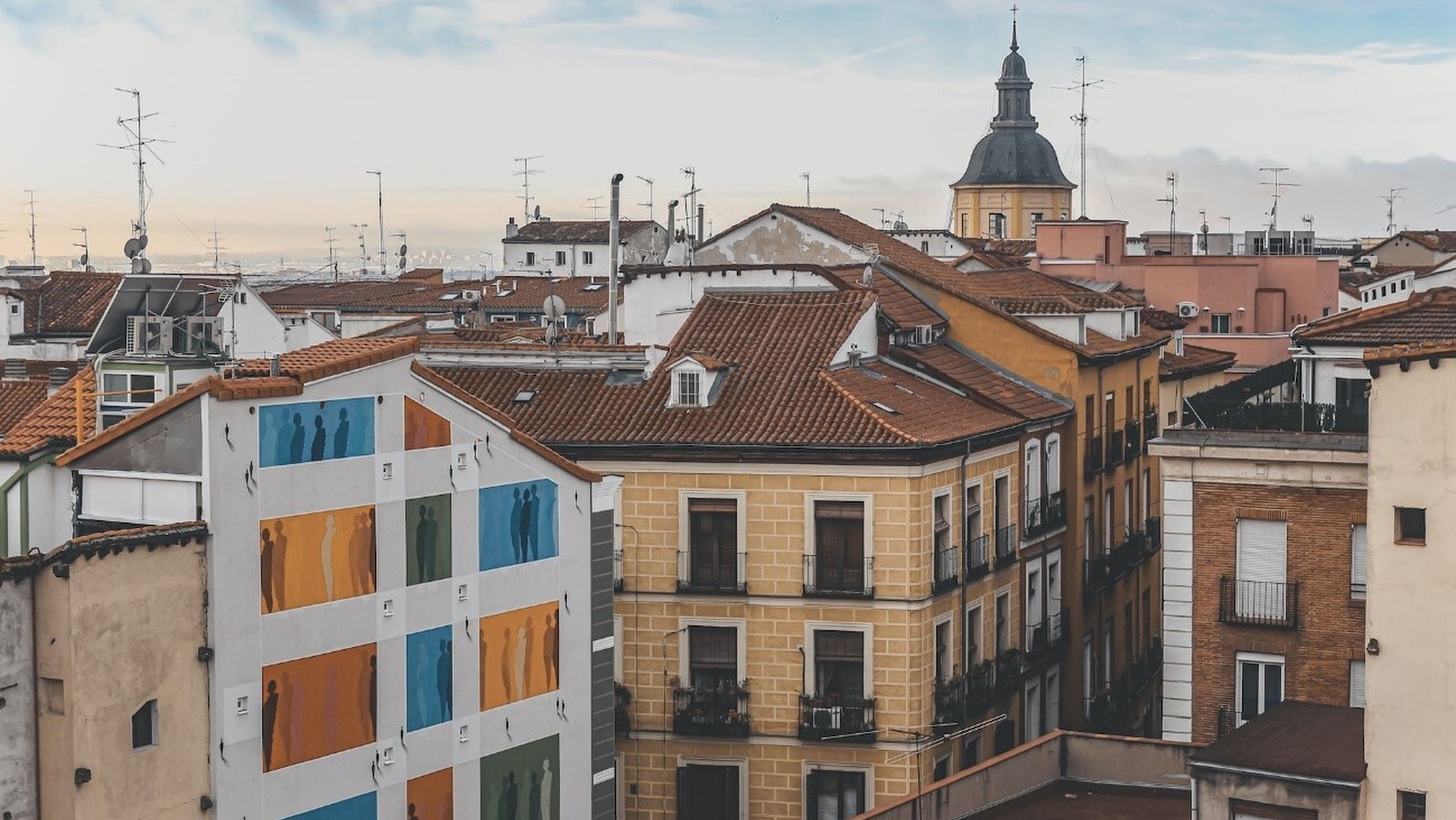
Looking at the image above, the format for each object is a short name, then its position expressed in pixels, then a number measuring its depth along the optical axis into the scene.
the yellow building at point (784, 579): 40.78
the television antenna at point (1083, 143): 97.31
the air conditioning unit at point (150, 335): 31.69
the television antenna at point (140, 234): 48.84
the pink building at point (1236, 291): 73.81
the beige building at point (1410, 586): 27.69
